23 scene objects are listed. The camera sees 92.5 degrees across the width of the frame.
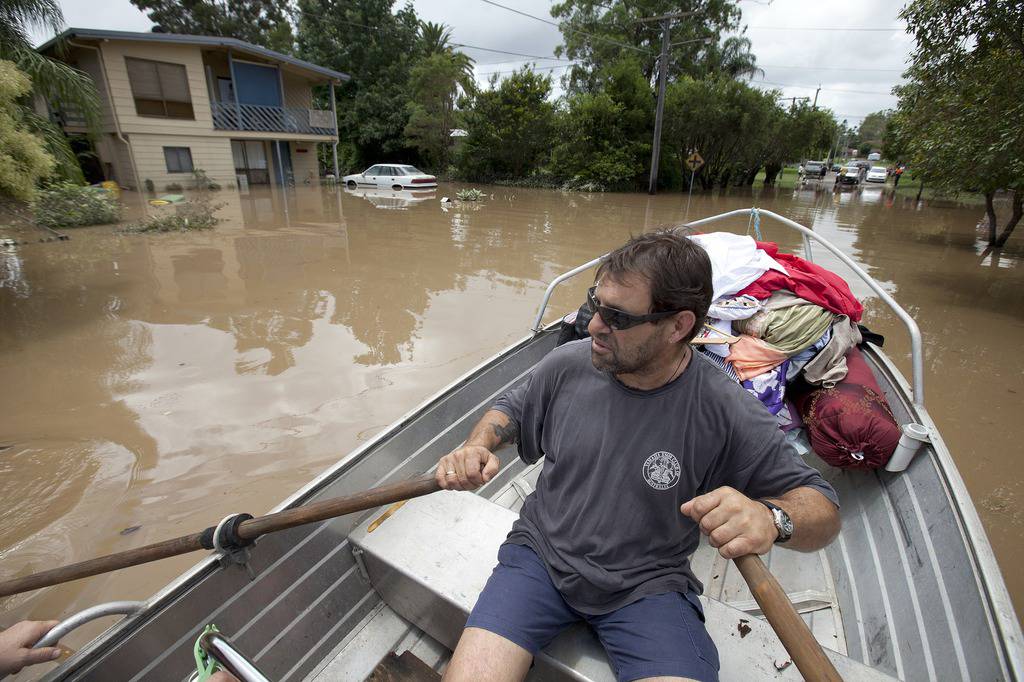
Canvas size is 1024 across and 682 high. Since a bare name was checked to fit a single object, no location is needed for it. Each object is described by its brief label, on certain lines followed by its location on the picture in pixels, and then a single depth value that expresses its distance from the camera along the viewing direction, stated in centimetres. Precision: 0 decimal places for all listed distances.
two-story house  1570
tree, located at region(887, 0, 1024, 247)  640
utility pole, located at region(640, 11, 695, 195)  2021
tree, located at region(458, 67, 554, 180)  2359
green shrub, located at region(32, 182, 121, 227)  1070
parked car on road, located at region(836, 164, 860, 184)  3135
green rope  129
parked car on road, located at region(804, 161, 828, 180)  4203
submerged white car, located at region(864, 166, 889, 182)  3569
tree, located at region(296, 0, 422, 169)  2794
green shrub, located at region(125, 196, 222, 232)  1138
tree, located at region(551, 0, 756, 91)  2747
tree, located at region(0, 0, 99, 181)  635
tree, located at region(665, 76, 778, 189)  2338
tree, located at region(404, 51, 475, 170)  2545
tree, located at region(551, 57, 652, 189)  2338
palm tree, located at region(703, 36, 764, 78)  3030
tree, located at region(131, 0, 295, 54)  2805
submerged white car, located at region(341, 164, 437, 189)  1966
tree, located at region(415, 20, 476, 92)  3066
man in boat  143
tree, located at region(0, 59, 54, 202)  482
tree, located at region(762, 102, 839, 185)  2630
